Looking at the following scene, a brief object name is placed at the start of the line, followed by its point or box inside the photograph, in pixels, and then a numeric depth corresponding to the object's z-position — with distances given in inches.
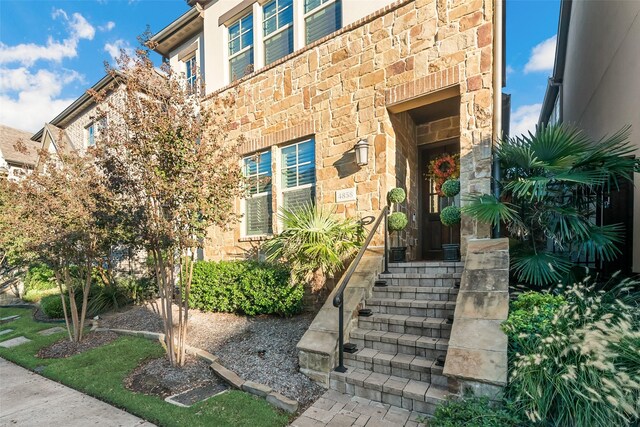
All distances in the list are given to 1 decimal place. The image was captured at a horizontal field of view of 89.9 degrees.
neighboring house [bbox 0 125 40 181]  619.8
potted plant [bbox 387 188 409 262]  217.5
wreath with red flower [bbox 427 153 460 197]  253.8
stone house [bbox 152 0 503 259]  192.4
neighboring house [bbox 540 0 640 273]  174.1
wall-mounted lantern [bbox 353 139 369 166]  224.7
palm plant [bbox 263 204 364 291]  210.1
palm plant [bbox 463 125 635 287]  154.6
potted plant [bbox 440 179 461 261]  201.0
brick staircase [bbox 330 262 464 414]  120.9
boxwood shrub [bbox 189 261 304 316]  220.2
